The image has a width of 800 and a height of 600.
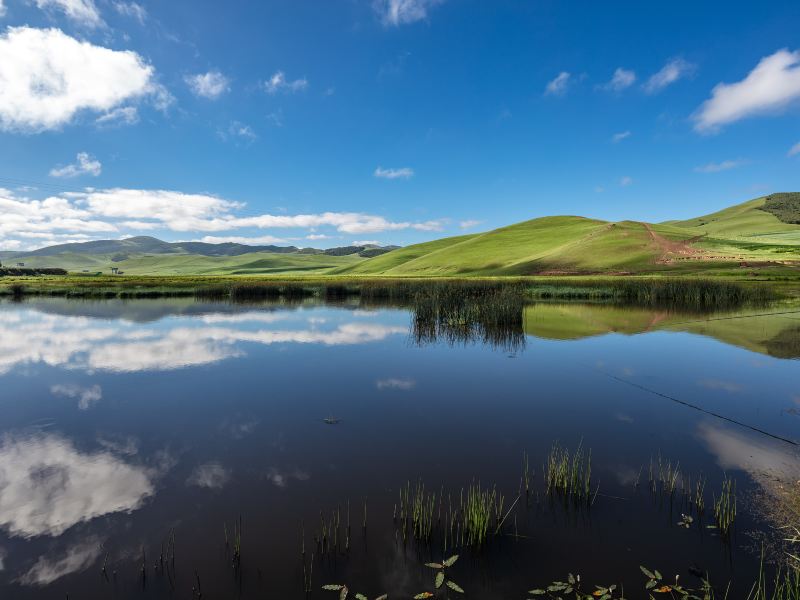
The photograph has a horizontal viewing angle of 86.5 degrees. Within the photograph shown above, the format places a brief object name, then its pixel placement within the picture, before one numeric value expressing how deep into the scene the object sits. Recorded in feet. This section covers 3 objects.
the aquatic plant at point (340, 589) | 16.28
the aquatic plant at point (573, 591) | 15.93
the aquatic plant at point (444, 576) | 16.58
